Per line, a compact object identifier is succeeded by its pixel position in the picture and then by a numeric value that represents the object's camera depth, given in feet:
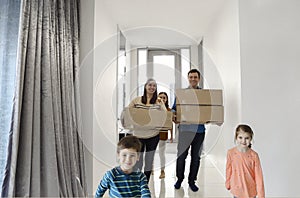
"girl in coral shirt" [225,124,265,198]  6.22
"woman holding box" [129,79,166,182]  8.93
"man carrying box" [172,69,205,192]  9.67
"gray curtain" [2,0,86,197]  6.09
